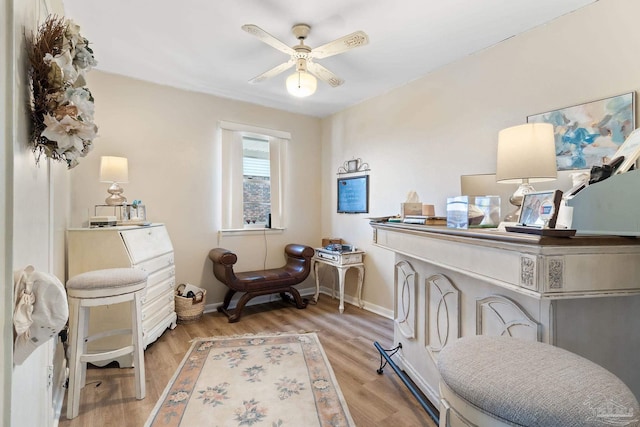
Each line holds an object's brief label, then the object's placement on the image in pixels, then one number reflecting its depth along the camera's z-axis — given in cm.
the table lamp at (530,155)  157
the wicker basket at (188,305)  307
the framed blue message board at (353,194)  371
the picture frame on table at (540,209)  95
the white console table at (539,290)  85
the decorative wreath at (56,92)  94
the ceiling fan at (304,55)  194
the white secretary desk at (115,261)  217
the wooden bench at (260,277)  317
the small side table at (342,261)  346
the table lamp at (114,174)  258
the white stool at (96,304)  169
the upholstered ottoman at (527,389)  62
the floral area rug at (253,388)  166
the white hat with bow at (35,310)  76
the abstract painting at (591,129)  176
